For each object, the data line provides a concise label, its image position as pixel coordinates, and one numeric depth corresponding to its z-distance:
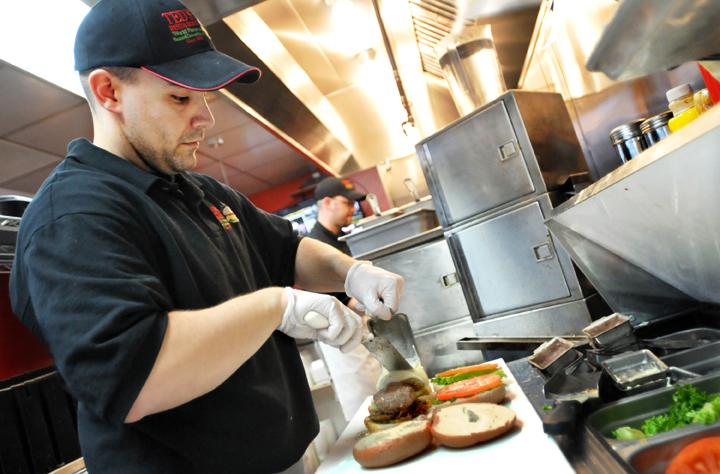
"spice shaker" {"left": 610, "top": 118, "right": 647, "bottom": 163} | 1.79
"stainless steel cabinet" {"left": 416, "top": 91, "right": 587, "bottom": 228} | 2.49
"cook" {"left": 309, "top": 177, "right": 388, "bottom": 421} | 3.51
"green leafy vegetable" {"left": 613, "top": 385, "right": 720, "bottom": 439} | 0.77
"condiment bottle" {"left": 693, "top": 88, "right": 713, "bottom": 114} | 1.34
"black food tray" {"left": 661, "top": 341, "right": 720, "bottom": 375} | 0.97
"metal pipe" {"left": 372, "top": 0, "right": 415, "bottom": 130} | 2.86
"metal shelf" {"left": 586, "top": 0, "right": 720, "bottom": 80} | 0.93
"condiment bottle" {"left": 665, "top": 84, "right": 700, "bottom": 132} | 1.39
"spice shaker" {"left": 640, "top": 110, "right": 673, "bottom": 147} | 1.61
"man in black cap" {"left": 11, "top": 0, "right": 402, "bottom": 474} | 0.89
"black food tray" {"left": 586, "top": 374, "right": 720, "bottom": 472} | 0.87
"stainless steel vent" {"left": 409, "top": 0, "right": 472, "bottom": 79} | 2.96
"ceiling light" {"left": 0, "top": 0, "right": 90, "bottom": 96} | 2.29
